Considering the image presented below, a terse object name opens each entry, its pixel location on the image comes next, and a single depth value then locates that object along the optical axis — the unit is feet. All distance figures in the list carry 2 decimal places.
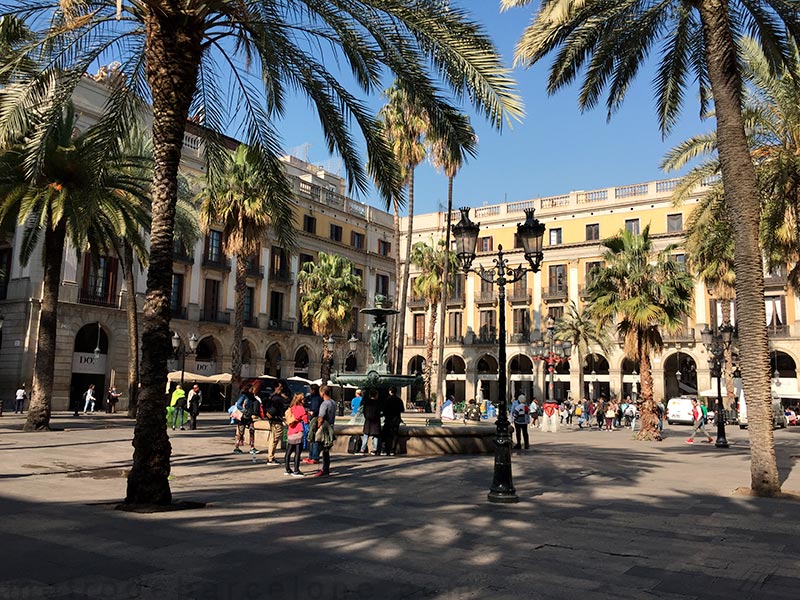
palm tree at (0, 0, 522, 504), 27.32
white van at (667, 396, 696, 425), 122.01
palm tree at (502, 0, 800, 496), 35.73
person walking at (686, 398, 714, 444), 82.38
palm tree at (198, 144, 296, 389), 92.22
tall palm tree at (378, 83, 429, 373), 113.09
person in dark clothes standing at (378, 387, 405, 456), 48.29
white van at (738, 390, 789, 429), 114.62
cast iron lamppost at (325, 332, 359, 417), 117.23
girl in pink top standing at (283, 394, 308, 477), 37.24
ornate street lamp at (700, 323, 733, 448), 67.77
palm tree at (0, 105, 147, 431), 60.13
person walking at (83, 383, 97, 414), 100.15
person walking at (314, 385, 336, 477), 38.22
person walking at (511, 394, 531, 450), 58.59
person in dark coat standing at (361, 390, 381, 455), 47.26
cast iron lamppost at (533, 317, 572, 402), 112.68
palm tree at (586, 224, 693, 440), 77.77
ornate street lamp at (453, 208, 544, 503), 33.30
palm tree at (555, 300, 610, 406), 151.64
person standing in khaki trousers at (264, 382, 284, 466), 42.50
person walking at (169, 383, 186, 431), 70.23
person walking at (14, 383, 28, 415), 95.29
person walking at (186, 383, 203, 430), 72.54
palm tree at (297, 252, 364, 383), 127.54
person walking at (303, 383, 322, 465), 39.83
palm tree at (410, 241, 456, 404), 143.64
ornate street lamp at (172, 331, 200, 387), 86.74
